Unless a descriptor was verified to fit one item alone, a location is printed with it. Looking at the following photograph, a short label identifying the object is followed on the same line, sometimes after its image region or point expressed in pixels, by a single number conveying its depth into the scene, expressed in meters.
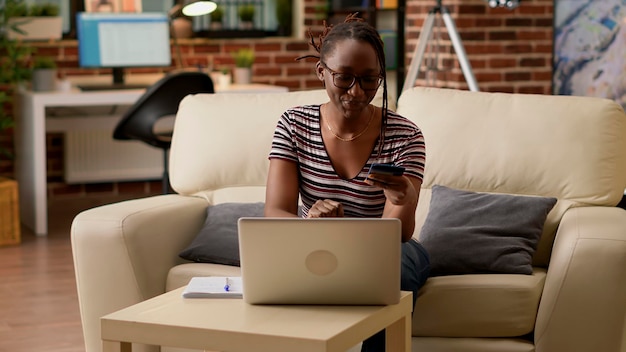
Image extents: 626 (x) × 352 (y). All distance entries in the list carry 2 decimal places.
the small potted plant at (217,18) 6.75
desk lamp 4.91
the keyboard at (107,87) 5.63
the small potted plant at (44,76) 5.52
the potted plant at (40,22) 5.89
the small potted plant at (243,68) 6.05
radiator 6.39
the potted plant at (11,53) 5.60
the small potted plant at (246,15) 6.82
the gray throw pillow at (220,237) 3.08
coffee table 1.97
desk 5.38
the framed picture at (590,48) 5.20
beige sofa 2.71
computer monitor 5.87
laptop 2.06
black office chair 5.13
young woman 2.50
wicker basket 5.24
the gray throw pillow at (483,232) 2.93
